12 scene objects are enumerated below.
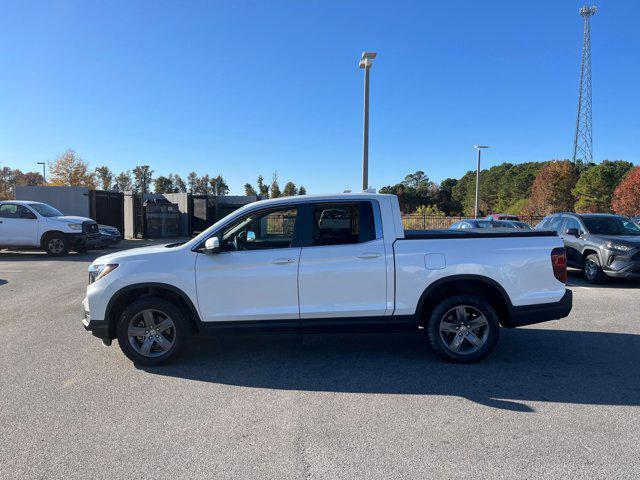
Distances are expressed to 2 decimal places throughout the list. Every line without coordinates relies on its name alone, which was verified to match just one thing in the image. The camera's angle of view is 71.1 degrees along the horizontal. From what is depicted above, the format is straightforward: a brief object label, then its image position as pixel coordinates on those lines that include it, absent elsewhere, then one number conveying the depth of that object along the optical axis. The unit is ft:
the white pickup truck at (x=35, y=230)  48.19
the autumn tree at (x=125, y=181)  271.90
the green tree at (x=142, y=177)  270.26
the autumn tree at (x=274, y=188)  136.87
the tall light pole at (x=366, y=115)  47.04
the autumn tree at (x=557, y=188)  175.11
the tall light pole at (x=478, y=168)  103.32
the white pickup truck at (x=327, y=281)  15.14
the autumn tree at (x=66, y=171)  152.05
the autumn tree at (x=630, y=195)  133.59
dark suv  31.12
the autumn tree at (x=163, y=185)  295.28
